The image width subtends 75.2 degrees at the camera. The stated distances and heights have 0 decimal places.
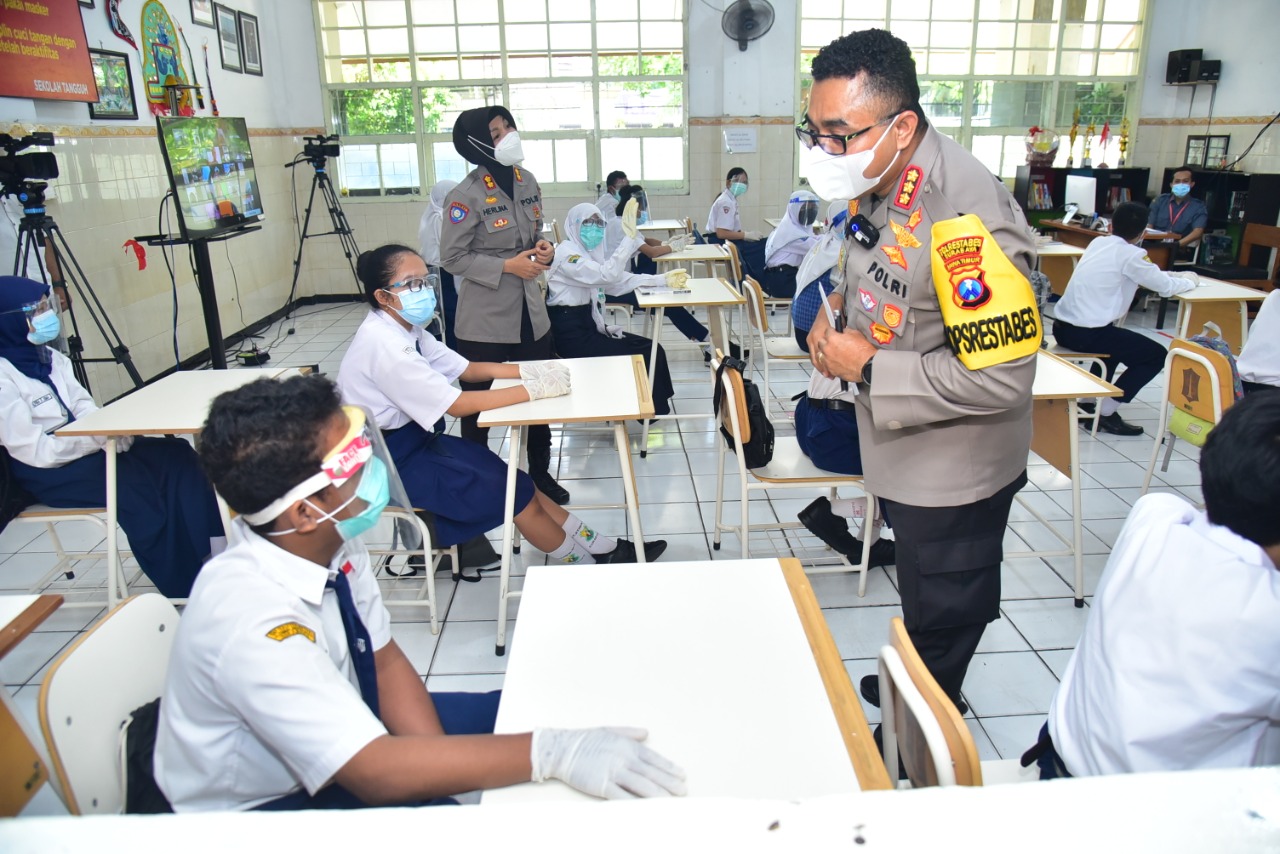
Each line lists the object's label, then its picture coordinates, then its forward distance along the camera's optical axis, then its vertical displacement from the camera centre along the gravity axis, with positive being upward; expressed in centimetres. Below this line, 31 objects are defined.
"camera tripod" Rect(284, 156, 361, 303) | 692 -36
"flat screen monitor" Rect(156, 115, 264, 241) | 475 +2
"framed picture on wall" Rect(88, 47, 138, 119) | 479 +53
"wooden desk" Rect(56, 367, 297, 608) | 244 -70
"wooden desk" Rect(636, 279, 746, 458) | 401 -62
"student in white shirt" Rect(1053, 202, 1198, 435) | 399 -65
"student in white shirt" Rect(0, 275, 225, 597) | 253 -88
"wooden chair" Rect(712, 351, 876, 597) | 248 -92
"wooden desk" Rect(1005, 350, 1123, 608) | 257 -82
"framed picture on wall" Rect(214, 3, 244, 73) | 630 +103
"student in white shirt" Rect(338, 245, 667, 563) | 244 -65
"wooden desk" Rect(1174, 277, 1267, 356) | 417 -78
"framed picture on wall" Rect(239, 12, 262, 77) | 677 +104
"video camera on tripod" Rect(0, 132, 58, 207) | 371 +5
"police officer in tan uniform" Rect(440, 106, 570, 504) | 331 -31
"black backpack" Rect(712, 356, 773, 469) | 253 -77
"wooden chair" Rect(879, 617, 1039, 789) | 95 -64
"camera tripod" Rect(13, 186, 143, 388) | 387 -38
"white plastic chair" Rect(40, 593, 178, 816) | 111 -71
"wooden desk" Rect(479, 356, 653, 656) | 238 -67
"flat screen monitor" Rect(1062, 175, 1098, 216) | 646 -26
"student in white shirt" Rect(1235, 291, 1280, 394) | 304 -70
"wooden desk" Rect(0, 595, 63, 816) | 106 -74
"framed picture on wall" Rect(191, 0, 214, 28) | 591 +114
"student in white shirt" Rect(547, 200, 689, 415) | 406 -60
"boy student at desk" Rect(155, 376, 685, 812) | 105 -63
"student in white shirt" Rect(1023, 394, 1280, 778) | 100 -56
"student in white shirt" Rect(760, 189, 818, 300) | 557 -53
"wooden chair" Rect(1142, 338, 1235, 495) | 271 -76
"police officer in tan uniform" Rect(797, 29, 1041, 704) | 142 -30
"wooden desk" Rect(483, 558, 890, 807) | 107 -73
